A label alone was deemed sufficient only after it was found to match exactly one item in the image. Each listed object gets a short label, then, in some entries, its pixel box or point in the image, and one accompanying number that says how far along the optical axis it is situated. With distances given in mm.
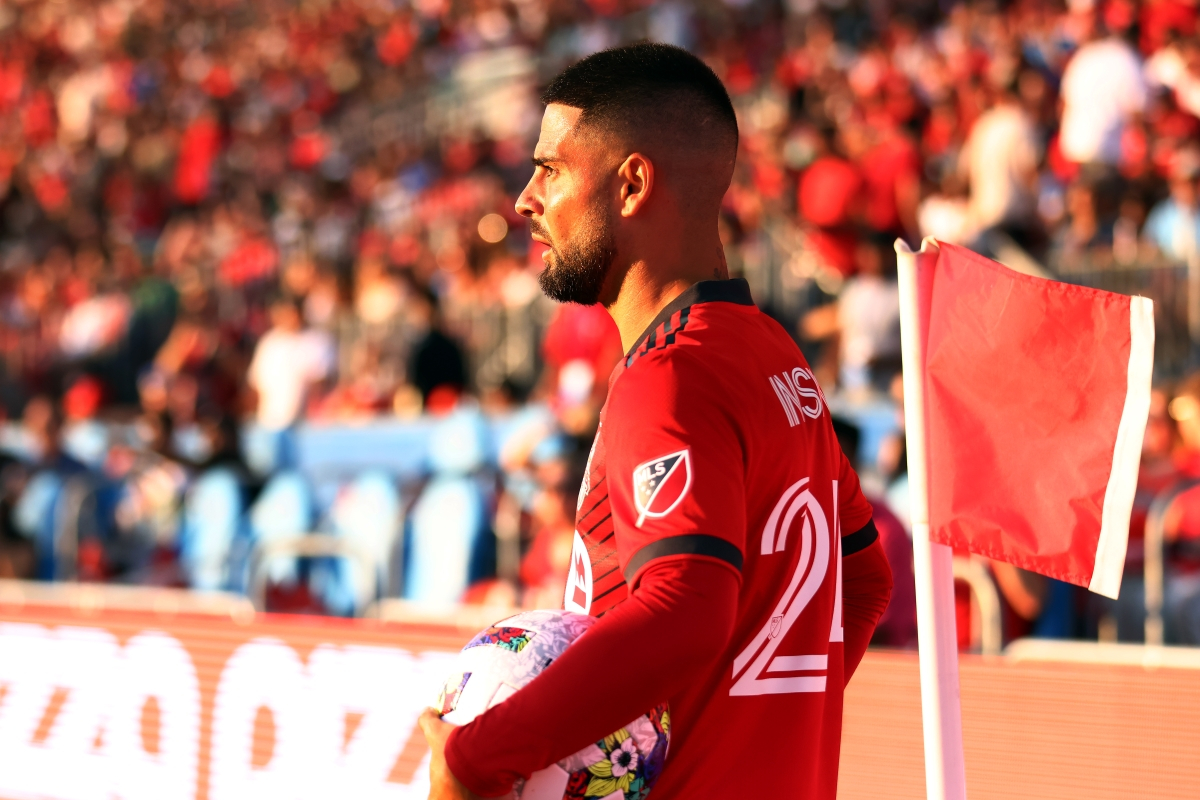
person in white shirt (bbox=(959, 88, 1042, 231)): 18547
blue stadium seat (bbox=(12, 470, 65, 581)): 19625
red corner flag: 4934
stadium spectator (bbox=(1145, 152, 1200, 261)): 16875
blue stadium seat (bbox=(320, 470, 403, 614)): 15453
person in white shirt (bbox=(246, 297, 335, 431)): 21641
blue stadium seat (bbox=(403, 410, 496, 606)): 15305
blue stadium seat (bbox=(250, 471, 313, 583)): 17375
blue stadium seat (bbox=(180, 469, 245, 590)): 17900
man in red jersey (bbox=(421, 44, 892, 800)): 3645
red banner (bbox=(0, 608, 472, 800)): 9750
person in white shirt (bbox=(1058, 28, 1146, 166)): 19828
